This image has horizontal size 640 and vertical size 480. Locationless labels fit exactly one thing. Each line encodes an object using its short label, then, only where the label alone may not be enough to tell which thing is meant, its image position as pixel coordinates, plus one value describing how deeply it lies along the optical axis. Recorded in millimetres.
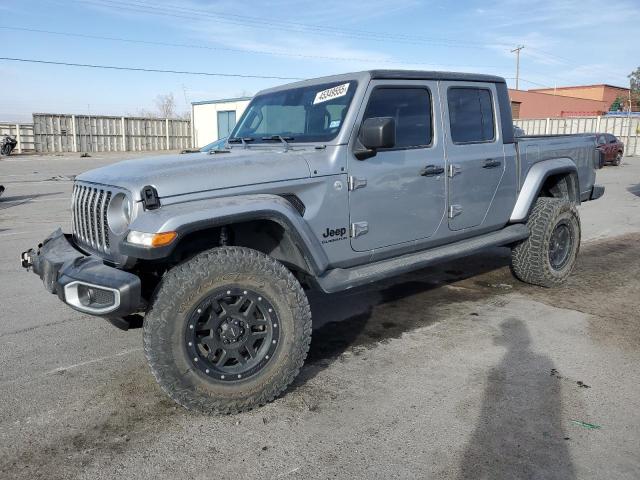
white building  34656
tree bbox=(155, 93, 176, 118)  89188
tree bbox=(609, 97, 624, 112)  51291
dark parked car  25125
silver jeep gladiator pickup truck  2932
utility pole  64481
